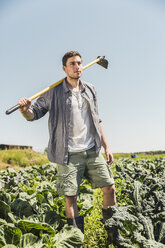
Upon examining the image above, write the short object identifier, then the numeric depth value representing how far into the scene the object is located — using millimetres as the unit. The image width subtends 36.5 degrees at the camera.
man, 2430
